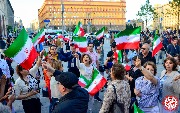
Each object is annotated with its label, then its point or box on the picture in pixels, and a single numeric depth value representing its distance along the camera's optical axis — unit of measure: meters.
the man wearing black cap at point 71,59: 8.41
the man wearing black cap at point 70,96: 2.97
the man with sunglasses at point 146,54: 6.96
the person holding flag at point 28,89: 4.97
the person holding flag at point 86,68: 7.13
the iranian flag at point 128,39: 6.02
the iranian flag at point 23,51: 4.83
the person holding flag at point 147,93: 4.59
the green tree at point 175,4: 34.43
